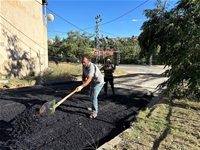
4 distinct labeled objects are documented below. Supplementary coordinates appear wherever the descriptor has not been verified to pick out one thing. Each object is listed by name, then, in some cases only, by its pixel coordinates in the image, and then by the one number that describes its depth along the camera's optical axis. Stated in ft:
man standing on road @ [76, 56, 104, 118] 11.64
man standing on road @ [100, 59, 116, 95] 19.11
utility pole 72.40
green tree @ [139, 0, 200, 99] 12.90
